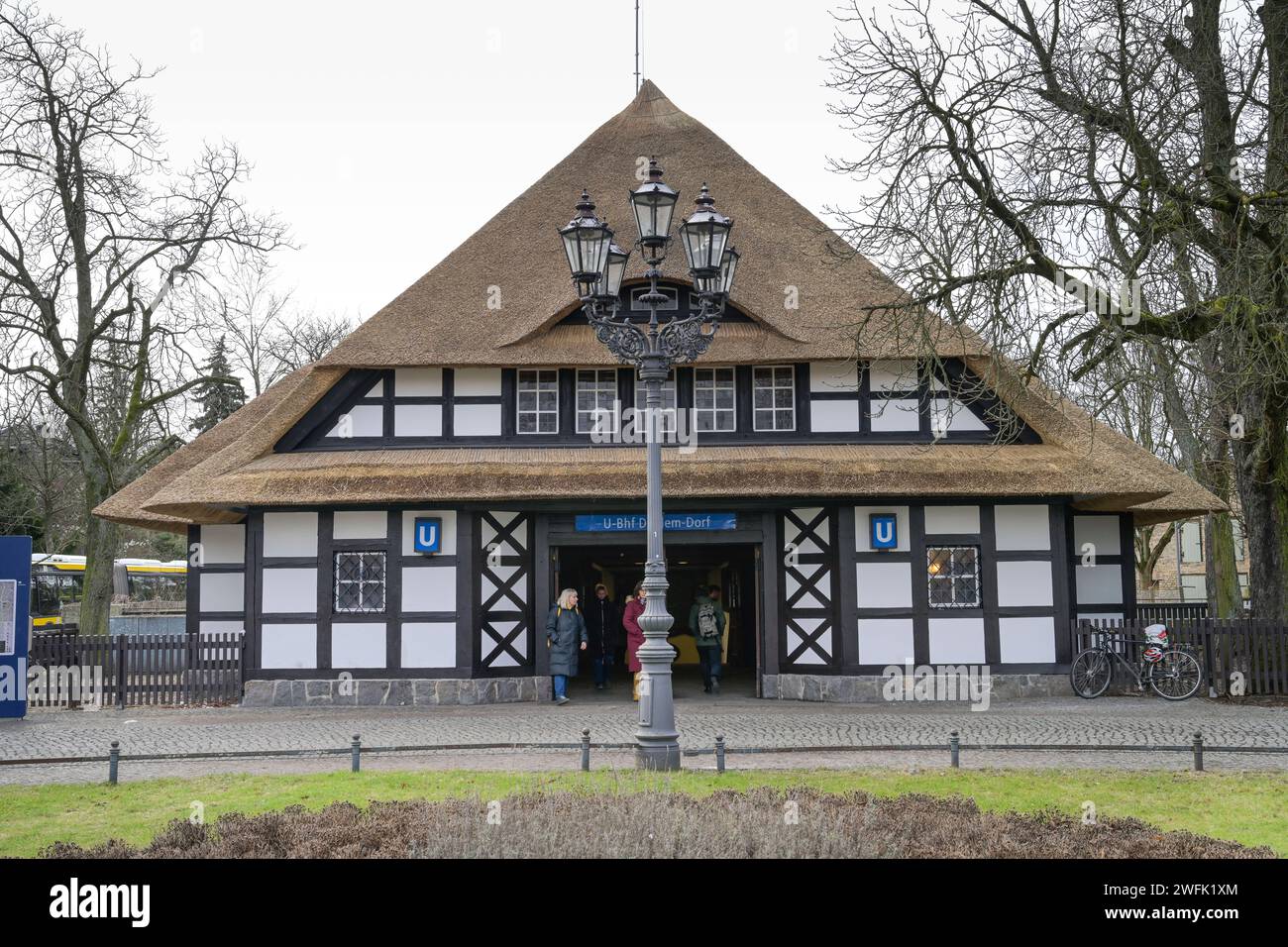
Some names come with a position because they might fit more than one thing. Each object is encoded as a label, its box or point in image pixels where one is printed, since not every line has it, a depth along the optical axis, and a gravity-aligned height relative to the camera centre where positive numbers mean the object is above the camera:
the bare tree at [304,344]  45.91 +9.38
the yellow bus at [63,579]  41.50 +0.48
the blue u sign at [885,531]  18.95 +0.77
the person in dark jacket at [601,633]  21.11 -0.93
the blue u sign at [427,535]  19.05 +0.82
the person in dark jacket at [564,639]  18.36 -0.82
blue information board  16.91 -0.39
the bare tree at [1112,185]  14.91 +4.95
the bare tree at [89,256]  23.17 +6.87
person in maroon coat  19.19 -0.69
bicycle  18.14 -1.42
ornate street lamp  11.09 +2.54
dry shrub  6.95 -1.56
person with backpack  19.73 -0.72
